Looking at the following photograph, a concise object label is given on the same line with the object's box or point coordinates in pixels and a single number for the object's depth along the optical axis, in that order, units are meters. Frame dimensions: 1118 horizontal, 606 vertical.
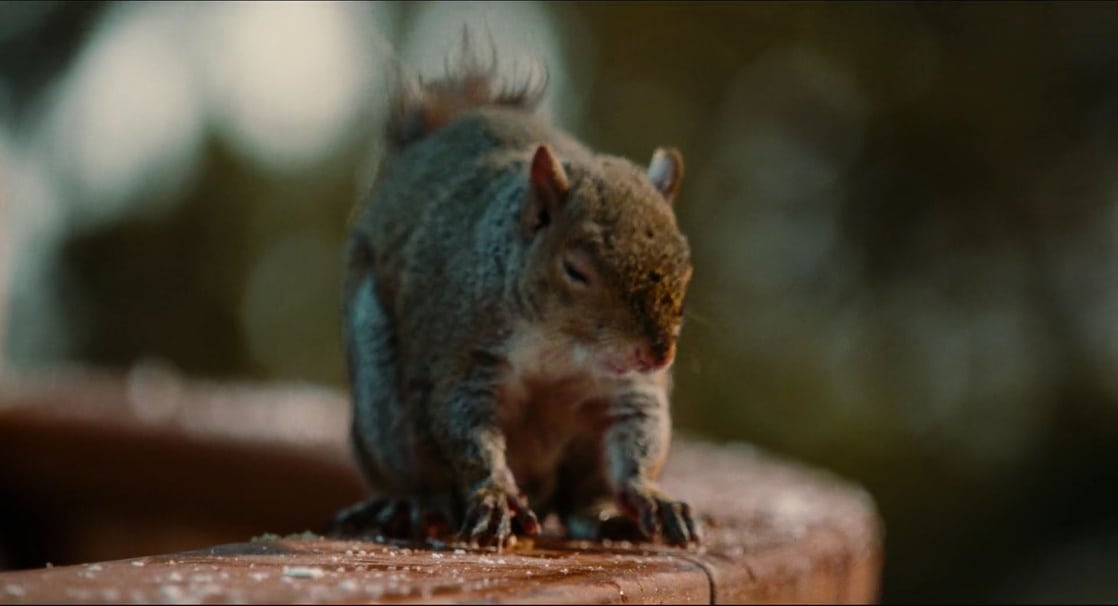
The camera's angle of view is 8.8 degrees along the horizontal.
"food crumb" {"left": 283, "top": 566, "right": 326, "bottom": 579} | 1.65
